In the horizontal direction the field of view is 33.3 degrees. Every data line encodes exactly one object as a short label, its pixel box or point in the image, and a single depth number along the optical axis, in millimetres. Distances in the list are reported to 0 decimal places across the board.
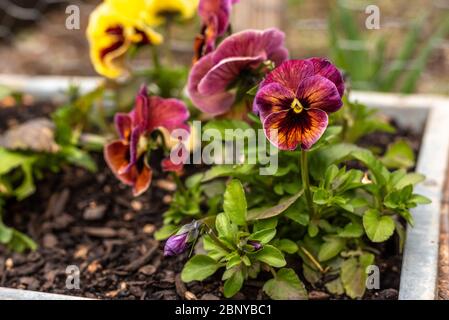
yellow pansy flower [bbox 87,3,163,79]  480
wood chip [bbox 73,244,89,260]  440
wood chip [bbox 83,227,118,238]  455
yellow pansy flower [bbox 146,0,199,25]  496
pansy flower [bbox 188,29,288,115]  378
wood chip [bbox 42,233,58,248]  454
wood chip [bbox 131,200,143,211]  476
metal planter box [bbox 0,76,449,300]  374
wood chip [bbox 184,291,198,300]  384
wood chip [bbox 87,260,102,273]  423
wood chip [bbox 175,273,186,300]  388
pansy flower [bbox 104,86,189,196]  398
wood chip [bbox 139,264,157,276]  411
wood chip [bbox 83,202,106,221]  470
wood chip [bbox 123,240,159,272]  417
